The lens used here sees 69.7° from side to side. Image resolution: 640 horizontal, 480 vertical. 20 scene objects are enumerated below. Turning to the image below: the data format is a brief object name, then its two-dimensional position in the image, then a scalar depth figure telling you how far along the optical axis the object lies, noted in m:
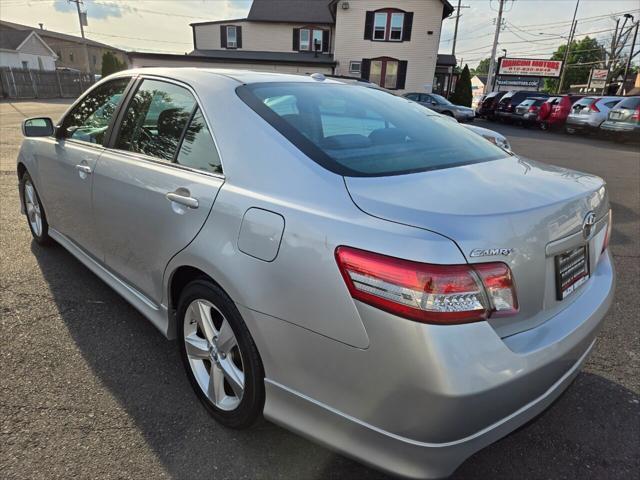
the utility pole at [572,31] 51.81
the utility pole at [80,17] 38.75
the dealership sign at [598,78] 52.77
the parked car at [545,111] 20.91
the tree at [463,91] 32.69
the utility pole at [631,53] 36.31
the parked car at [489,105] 26.45
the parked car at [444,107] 21.67
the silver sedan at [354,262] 1.42
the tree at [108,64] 44.16
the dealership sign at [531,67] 45.19
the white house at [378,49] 28.38
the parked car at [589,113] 17.48
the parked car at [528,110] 21.88
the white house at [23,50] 50.16
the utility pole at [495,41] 32.69
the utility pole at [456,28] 45.25
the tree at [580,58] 77.94
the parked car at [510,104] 23.95
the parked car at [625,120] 15.01
